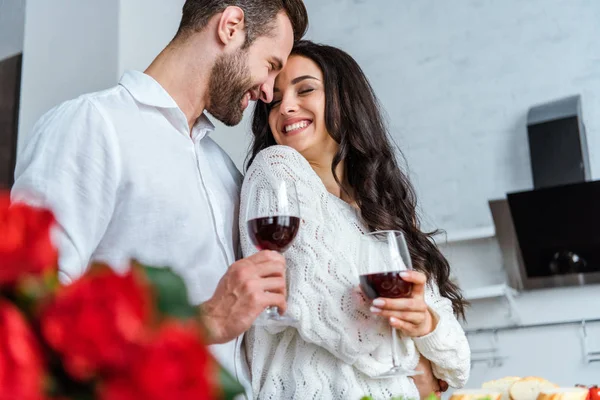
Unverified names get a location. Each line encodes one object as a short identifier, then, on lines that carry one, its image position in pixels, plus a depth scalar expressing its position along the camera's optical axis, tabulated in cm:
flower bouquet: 24
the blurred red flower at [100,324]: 25
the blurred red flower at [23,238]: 26
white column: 288
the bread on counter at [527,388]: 110
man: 122
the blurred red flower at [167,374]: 24
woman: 127
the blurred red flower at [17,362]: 24
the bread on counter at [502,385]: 113
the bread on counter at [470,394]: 92
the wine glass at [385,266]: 111
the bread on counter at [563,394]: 99
